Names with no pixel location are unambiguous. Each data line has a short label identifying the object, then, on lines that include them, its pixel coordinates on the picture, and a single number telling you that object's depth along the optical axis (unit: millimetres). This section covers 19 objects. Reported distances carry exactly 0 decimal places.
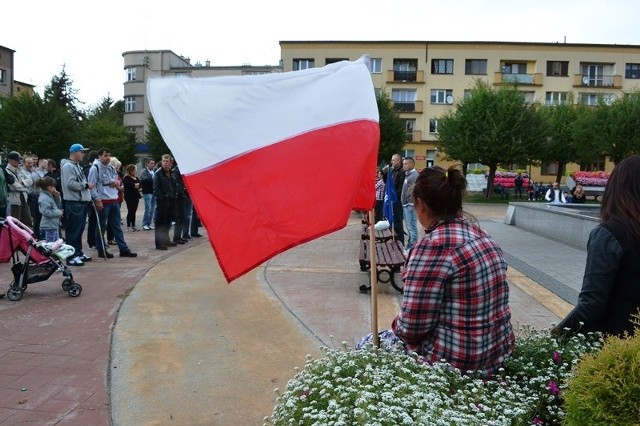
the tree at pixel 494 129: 34906
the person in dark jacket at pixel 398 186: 11734
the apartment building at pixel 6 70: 53750
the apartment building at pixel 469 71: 53062
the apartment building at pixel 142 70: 63969
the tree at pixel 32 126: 35969
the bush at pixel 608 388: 1907
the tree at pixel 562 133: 41125
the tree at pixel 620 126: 37281
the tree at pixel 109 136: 45844
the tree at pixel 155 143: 47656
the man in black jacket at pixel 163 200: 11312
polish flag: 2941
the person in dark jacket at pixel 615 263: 2982
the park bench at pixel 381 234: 9141
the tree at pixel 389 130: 41562
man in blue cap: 9078
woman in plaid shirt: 2750
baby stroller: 6898
